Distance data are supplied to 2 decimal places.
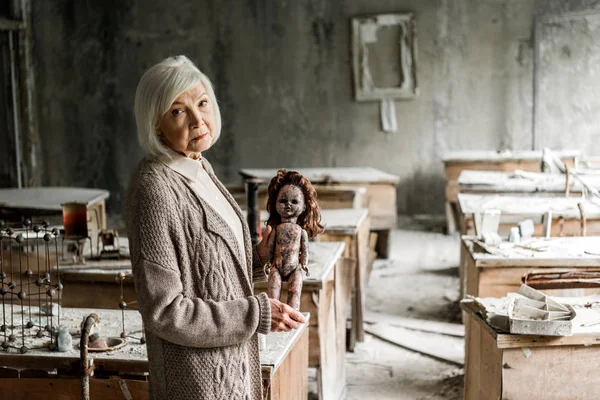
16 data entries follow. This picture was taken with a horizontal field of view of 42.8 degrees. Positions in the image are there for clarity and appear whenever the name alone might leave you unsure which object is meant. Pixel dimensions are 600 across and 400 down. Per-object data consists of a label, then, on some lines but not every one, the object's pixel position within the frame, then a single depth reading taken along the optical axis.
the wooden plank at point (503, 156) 9.11
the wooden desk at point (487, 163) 9.10
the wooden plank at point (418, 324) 5.89
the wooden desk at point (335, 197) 7.20
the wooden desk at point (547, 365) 3.14
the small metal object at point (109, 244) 4.28
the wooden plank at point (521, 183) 6.82
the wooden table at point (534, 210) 5.74
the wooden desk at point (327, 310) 3.92
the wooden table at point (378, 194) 8.26
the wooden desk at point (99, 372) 2.76
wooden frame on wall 10.71
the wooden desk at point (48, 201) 6.04
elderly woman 1.99
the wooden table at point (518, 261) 4.35
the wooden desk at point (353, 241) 5.47
